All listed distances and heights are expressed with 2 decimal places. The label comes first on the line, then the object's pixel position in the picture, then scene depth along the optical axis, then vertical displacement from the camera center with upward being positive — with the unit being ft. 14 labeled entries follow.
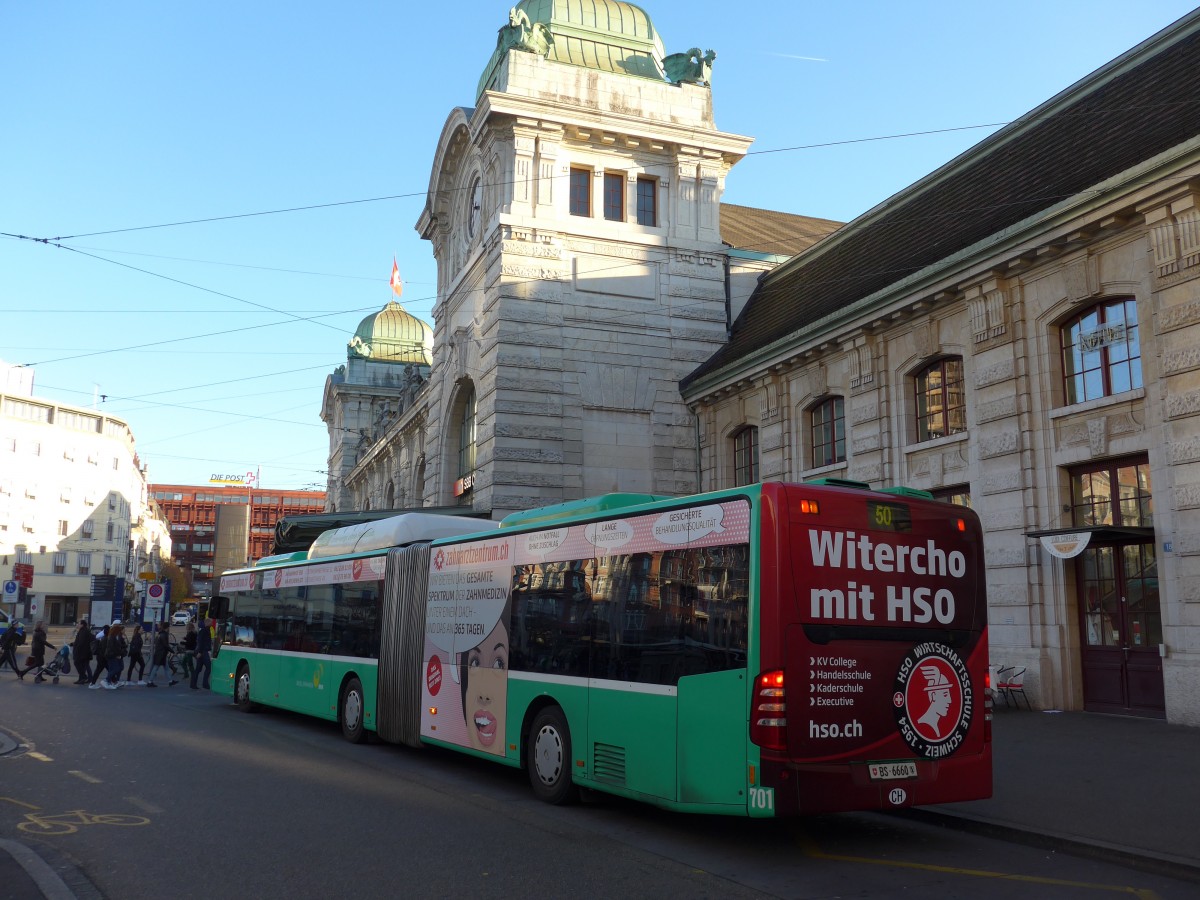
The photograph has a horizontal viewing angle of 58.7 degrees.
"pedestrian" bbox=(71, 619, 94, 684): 86.58 -3.50
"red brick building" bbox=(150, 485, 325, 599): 508.94 +45.74
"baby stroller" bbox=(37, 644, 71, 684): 94.99 -5.35
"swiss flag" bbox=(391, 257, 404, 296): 219.20 +66.79
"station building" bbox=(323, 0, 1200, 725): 49.37 +18.57
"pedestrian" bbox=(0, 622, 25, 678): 97.96 -3.91
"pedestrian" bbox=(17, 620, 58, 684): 91.76 -3.84
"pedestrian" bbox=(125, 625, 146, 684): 89.51 -3.61
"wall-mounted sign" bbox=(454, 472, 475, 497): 101.35 +12.08
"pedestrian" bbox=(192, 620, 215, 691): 87.30 -3.46
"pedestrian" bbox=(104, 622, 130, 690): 84.23 -3.77
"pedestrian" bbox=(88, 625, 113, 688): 84.84 -3.82
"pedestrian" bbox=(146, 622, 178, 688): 91.04 -3.97
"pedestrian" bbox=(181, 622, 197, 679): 93.45 -3.98
